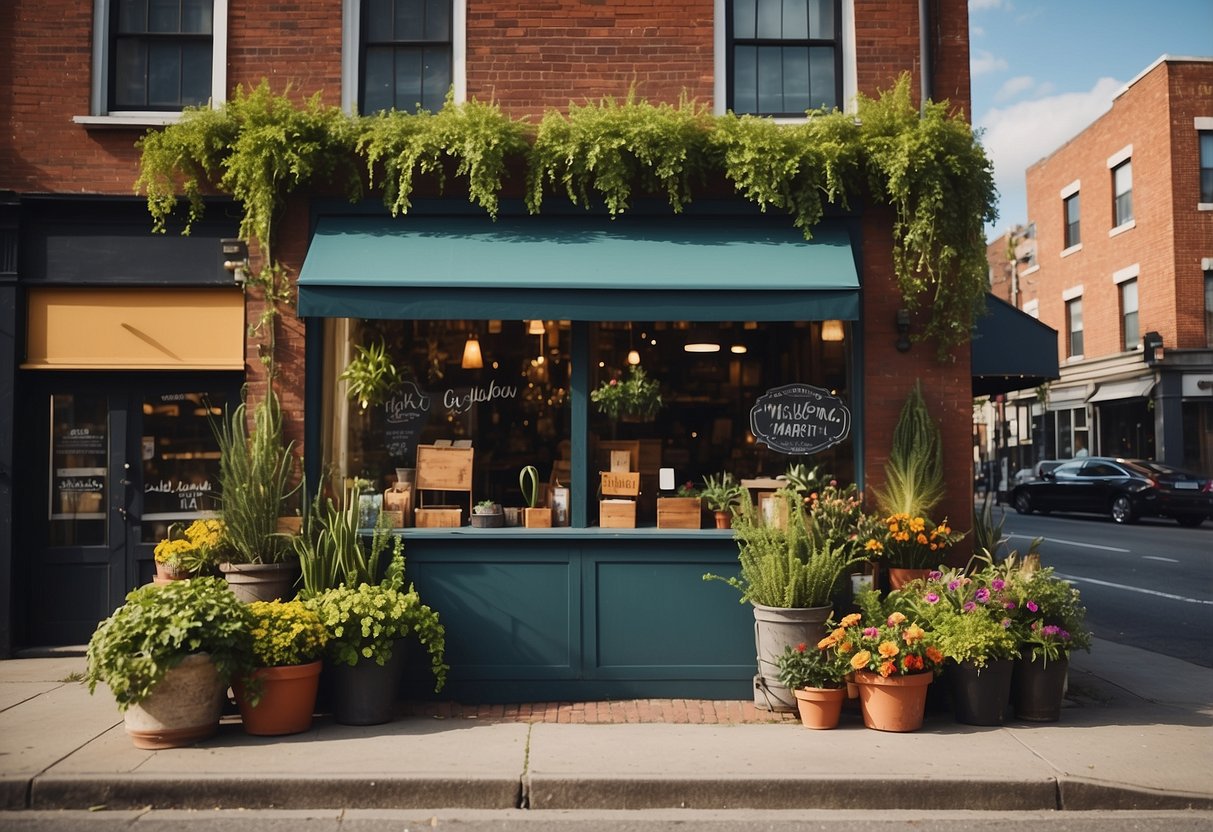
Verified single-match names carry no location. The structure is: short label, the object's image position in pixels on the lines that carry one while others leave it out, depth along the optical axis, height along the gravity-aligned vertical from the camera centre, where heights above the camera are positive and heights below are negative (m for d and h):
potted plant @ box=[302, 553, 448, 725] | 6.67 -1.31
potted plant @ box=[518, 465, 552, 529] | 7.88 -0.42
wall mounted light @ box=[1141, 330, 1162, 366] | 26.42 +2.80
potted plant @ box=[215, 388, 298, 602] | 7.30 -0.48
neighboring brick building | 26.59 +5.25
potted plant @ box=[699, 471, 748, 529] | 7.85 -0.37
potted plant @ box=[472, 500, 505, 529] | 7.88 -0.51
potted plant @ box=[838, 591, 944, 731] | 6.53 -1.43
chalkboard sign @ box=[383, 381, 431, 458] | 8.20 +0.27
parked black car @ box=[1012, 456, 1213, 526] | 22.84 -0.93
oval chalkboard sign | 8.02 +0.25
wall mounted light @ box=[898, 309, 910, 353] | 7.80 +0.95
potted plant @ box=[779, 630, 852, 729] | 6.68 -1.55
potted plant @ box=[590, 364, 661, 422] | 7.98 +0.43
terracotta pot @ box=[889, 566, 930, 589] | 7.38 -0.92
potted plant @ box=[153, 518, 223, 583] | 7.46 -0.78
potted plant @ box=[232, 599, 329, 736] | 6.40 -1.43
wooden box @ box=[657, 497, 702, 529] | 7.86 -0.48
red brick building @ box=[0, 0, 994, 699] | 8.02 +1.47
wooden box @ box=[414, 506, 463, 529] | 7.90 -0.53
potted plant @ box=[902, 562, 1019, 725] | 6.66 -1.27
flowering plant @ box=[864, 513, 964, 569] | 7.37 -0.67
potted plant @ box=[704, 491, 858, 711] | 7.02 -0.99
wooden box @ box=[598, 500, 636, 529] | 7.86 -0.50
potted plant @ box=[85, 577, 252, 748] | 6.01 -1.28
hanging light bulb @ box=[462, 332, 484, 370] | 8.27 +0.80
